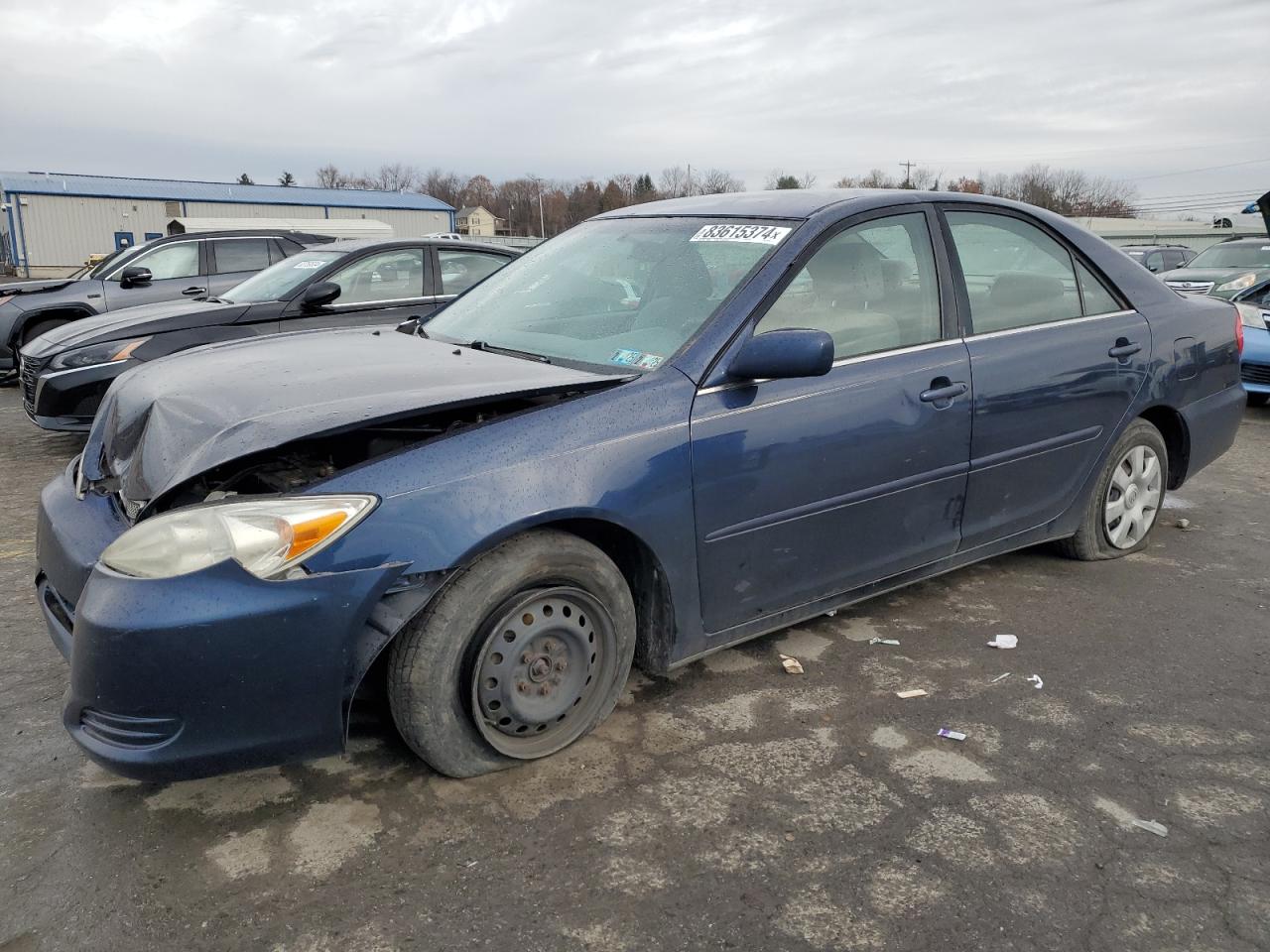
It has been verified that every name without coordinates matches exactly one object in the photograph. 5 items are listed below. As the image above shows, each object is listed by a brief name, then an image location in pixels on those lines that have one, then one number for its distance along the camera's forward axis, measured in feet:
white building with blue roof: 142.51
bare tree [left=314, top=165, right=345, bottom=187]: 303.15
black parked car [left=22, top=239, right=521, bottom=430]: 21.09
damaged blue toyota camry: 7.28
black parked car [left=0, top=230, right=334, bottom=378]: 33.06
